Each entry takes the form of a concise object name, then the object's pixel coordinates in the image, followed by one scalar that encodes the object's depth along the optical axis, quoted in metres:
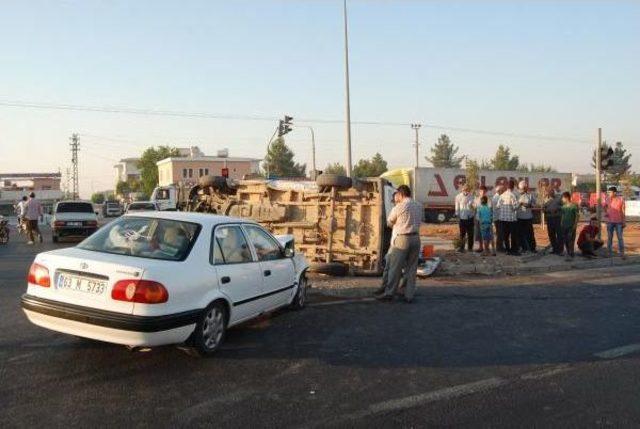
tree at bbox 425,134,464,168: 111.31
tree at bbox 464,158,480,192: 36.25
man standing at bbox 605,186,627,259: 13.93
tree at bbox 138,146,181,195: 89.19
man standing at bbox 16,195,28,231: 19.48
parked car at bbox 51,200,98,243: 20.53
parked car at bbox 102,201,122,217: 53.50
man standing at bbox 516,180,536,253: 13.79
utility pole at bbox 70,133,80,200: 81.81
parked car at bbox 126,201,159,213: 27.41
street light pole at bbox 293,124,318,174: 41.02
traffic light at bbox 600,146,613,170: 16.14
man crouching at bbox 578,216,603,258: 14.36
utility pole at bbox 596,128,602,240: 15.86
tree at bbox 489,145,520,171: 92.38
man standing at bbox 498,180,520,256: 13.73
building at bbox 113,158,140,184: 138.44
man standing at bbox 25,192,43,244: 18.94
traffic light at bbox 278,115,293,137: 31.62
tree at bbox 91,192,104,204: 131.50
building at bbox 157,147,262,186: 83.31
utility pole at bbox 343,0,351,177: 24.28
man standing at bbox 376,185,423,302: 8.71
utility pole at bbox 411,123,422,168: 78.00
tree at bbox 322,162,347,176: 83.79
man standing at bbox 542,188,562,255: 14.23
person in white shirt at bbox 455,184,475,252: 14.34
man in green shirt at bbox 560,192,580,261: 13.84
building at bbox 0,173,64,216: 85.94
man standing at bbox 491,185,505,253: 13.92
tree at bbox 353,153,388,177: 82.56
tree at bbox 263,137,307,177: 84.94
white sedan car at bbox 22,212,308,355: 5.13
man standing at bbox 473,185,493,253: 13.99
